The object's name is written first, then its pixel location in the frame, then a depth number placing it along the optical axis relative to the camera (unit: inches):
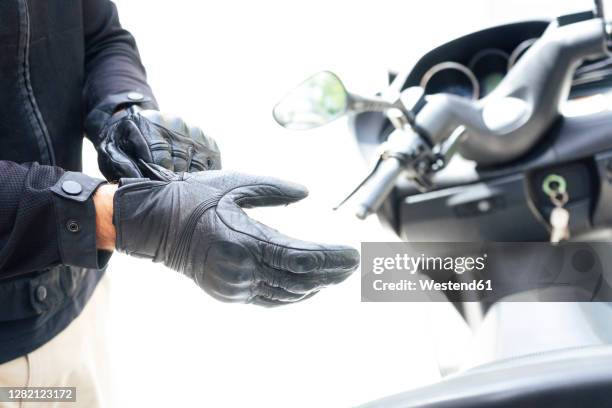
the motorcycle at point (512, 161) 86.5
